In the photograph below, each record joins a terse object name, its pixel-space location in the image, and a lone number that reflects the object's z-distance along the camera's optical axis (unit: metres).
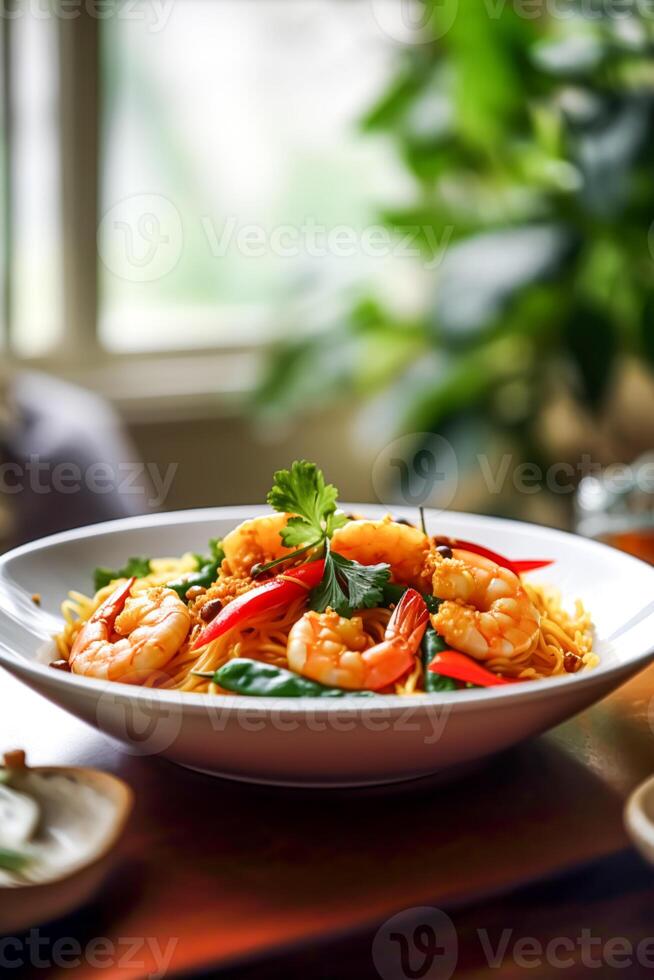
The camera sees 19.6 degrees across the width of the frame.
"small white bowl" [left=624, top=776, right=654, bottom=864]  0.68
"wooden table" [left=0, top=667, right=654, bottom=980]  0.67
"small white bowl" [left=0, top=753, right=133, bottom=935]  0.67
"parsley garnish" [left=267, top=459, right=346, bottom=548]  0.83
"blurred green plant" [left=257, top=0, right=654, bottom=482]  1.79
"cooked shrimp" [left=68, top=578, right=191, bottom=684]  0.77
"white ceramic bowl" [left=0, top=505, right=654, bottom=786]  0.70
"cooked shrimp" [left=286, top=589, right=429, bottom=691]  0.75
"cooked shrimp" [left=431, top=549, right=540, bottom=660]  0.78
